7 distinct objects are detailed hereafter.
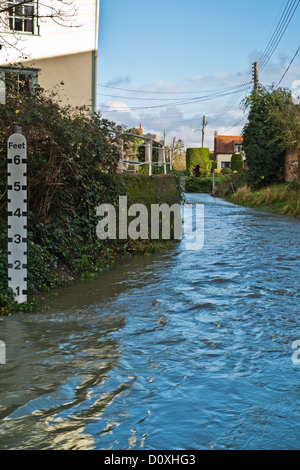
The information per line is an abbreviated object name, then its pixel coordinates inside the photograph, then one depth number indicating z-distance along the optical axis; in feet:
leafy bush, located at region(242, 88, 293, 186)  118.42
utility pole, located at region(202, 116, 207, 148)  260.46
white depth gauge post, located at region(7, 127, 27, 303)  24.45
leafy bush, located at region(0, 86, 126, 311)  27.76
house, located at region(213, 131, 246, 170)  305.53
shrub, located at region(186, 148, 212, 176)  222.69
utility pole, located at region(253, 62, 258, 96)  142.72
